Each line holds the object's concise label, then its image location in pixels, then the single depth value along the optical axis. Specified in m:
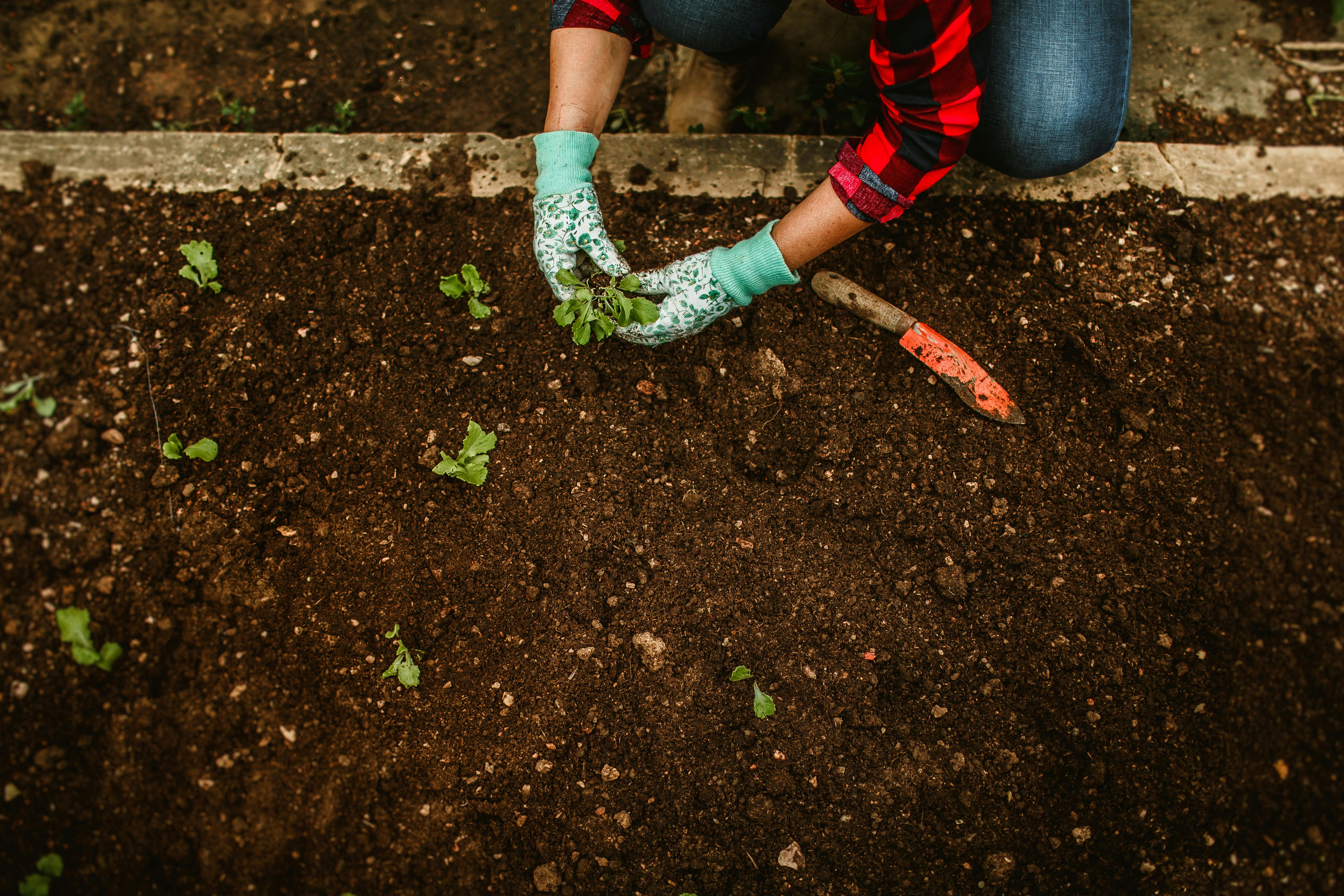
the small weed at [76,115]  2.31
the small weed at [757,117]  2.10
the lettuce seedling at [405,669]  1.57
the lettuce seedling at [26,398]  1.76
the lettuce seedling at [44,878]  1.46
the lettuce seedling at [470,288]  1.78
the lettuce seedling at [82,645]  1.57
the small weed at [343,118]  2.24
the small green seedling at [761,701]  1.55
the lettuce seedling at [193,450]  1.69
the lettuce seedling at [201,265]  1.83
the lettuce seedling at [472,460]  1.67
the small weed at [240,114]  2.31
